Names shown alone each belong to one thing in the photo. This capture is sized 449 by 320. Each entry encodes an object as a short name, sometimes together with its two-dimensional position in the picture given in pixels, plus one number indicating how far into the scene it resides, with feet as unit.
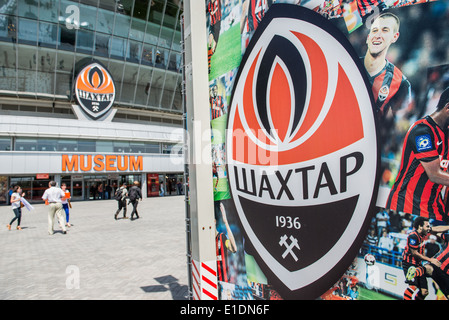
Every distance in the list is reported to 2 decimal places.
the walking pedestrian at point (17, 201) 36.68
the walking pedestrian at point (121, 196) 45.09
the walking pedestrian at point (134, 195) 43.62
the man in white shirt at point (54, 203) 33.45
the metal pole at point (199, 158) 12.03
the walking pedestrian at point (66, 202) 37.01
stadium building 85.05
